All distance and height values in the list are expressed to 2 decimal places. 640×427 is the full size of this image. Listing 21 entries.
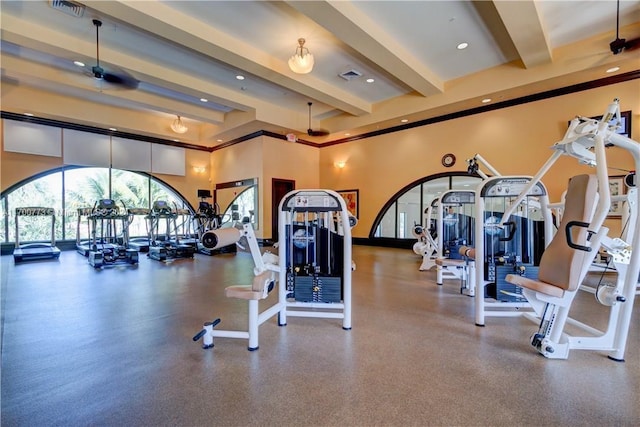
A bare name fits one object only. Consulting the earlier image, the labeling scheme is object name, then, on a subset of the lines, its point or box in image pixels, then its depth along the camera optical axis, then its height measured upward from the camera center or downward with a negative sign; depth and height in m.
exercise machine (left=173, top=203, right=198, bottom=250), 8.42 -0.72
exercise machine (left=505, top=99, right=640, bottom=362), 2.13 -0.36
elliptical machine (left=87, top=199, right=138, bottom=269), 6.14 -0.82
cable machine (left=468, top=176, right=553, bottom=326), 3.02 -0.42
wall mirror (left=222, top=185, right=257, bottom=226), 9.79 +0.33
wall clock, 7.84 +1.40
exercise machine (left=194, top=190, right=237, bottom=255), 8.33 -0.24
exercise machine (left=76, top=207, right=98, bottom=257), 7.61 -0.60
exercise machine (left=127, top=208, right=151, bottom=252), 8.08 -0.94
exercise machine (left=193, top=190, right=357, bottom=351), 2.86 -0.52
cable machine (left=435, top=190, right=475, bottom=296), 4.24 -0.48
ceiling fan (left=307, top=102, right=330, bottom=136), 8.78 +2.46
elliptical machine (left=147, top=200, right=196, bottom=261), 7.12 -0.87
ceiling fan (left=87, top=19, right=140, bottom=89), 4.36 +2.05
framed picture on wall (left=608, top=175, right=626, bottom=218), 5.55 +0.41
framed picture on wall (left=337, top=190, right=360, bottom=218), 10.01 +0.41
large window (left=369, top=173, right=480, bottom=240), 7.94 +0.23
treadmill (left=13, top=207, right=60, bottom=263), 6.71 -0.85
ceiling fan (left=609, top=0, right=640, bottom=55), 4.55 +2.68
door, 9.70 +0.54
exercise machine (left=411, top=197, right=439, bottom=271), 5.75 -0.67
